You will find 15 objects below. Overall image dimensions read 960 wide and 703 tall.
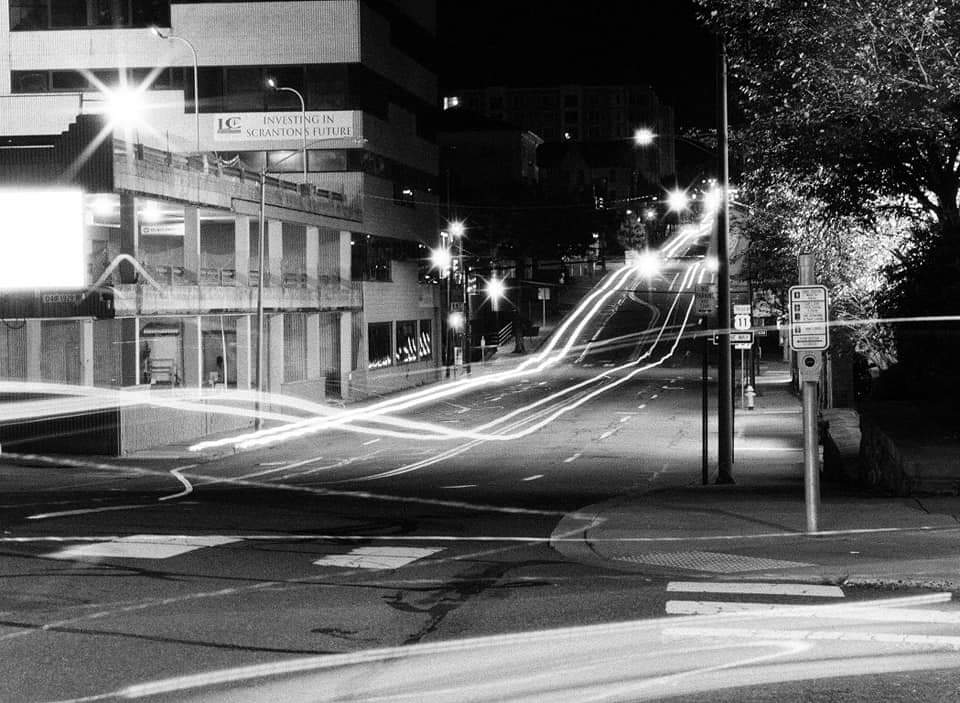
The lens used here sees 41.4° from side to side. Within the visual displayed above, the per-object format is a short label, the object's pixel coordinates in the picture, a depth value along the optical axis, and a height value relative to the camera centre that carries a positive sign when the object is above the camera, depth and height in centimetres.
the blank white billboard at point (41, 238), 3600 +249
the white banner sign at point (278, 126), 5850 +909
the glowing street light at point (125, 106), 5503 +968
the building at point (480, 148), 12381 +1678
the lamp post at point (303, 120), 5276 +856
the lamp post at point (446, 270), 6594 +262
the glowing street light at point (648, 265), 12000 +515
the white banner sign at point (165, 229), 4995 +375
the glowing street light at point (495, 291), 9269 +209
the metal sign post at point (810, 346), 1370 -34
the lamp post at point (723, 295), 2394 +40
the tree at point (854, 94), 1659 +312
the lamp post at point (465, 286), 7069 +196
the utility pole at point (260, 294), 3938 +89
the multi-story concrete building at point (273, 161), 4500 +758
